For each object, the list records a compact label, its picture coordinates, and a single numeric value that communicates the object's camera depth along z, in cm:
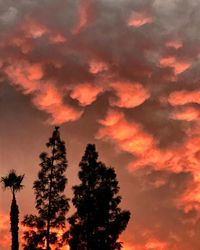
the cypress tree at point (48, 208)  6544
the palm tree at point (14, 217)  6581
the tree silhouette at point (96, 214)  6462
